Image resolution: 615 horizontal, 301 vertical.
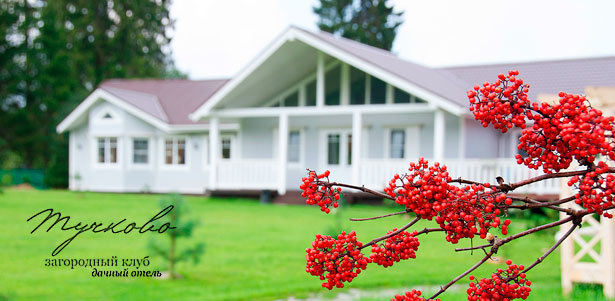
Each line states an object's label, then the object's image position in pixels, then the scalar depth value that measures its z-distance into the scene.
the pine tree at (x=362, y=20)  36.62
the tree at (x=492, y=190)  1.80
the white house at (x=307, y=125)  17.08
